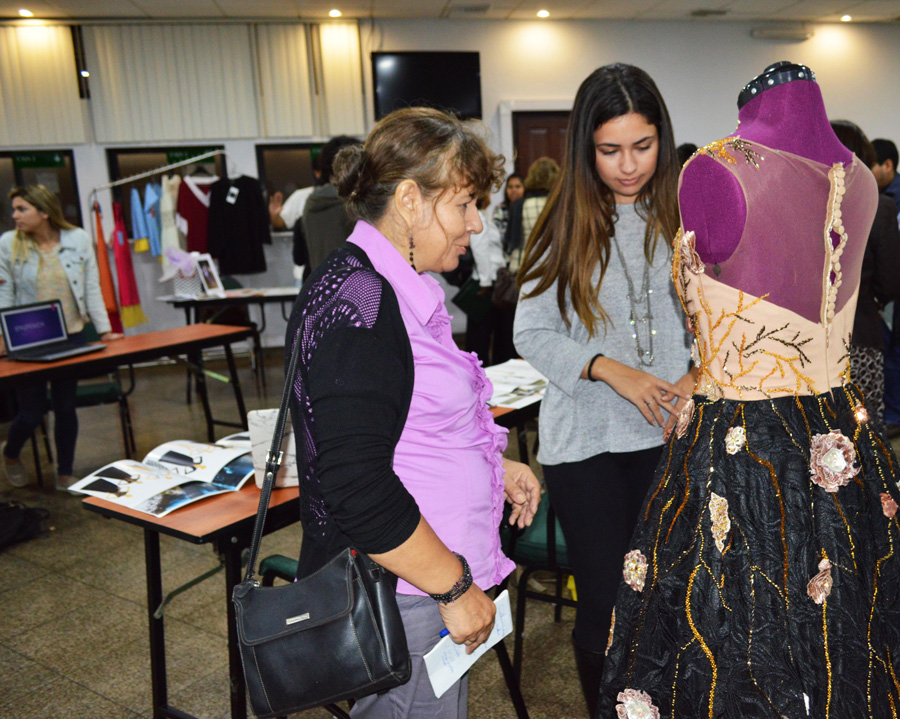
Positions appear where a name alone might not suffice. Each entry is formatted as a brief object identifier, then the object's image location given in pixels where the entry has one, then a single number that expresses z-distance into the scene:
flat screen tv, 7.68
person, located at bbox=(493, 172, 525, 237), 6.61
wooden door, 7.99
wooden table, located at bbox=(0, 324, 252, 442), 3.33
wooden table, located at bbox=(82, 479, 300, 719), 1.59
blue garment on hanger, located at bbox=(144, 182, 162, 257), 7.21
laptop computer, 3.50
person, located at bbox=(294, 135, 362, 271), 3.49
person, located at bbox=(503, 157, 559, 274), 4.71
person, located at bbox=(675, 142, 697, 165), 3.90
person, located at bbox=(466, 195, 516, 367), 4.66
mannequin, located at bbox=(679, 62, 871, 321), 1.06
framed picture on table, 5.93
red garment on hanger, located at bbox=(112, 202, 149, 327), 7.09
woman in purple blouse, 0.94
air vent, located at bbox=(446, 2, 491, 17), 7.28
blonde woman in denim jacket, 3.88
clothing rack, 6.54
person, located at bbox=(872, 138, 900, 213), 3.94
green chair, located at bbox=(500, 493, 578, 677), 1.98
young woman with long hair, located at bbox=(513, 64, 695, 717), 1.51
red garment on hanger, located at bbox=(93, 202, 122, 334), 6.88
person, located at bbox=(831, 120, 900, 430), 3.20
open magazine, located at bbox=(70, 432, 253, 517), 1.75
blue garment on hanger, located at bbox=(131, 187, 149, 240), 7.20
